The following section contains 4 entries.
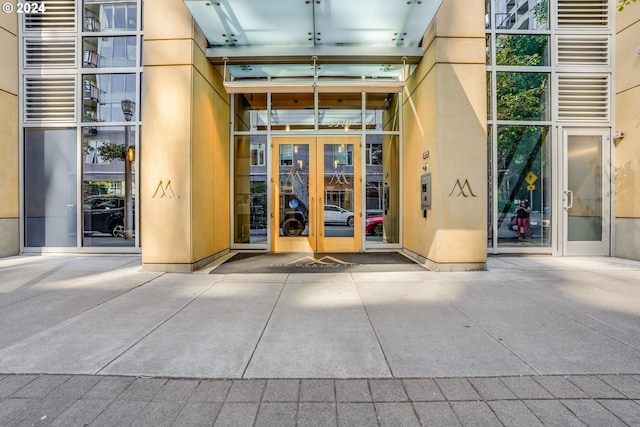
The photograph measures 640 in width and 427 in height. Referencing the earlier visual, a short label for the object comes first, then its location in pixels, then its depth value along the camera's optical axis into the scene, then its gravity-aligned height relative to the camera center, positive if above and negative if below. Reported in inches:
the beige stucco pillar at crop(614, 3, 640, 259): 309.1 +69.1
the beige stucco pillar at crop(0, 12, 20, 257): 323.0 +69.8
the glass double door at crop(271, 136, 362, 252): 350.9 +14.1
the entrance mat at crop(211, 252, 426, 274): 263.3 -42.3
